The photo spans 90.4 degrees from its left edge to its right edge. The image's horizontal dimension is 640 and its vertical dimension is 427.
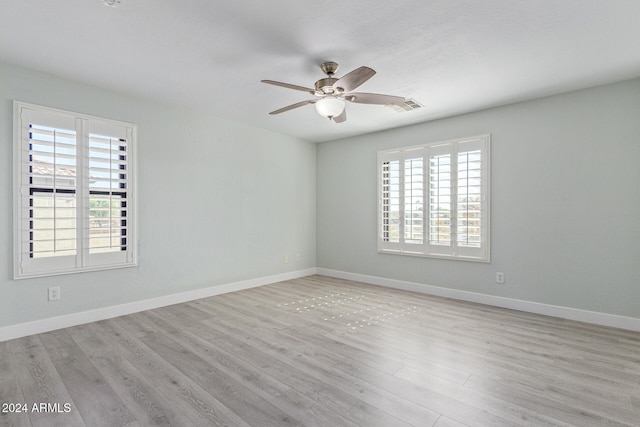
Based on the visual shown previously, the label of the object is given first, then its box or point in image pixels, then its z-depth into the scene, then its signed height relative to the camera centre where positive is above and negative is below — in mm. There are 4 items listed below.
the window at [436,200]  4270 +218
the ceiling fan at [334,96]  2757 +1079
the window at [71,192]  3109 +217
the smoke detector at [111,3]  2092 +1397
